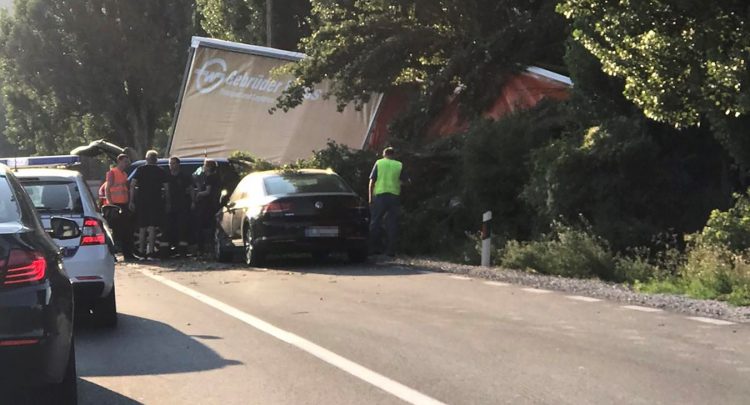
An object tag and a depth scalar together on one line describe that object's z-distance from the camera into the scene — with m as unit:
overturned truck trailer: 27.02
